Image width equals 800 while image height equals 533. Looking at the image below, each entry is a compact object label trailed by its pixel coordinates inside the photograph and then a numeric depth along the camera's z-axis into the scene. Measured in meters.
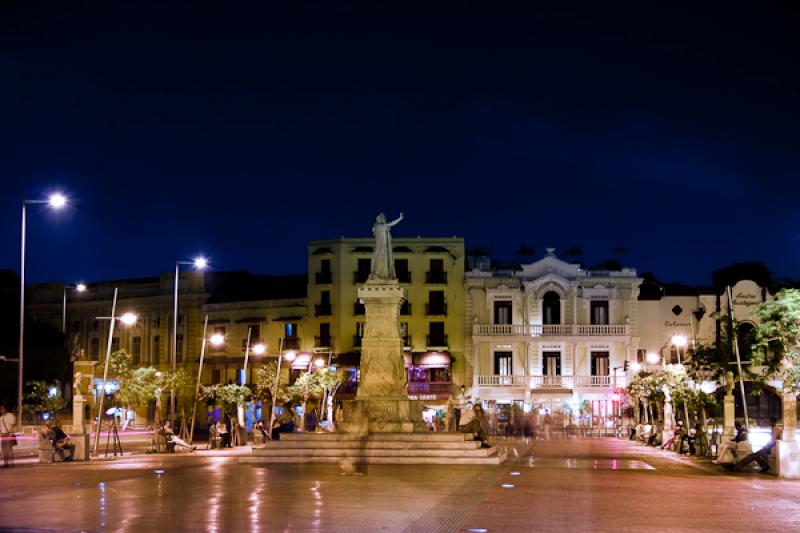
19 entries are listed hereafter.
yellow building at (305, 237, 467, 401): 79.88
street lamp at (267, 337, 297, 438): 65.03
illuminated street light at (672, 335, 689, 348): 49.96
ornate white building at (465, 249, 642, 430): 77.06
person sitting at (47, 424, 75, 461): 33.69
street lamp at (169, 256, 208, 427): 47.07
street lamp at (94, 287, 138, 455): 36.78
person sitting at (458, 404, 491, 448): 35.47
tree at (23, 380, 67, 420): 64.69
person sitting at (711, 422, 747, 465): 32.68
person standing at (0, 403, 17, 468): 30.19
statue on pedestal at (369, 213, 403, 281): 37.19
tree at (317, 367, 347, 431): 61.53
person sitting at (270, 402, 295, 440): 44.92
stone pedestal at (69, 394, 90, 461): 34.62
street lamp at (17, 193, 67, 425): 35.88
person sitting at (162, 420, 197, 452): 41.62
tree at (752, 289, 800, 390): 30.73
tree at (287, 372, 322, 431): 61.00
